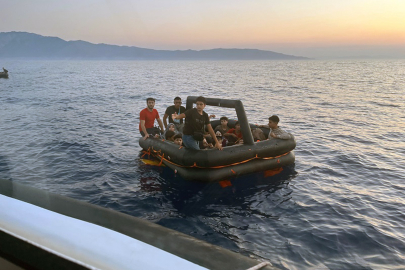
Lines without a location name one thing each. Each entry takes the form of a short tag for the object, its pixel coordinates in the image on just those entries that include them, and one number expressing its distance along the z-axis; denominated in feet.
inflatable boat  27.61
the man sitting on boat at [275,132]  31.99
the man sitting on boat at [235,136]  32.69
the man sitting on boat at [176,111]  35.03
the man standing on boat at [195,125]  27.09
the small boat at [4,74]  183.58
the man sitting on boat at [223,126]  35.19
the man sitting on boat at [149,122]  34.55
